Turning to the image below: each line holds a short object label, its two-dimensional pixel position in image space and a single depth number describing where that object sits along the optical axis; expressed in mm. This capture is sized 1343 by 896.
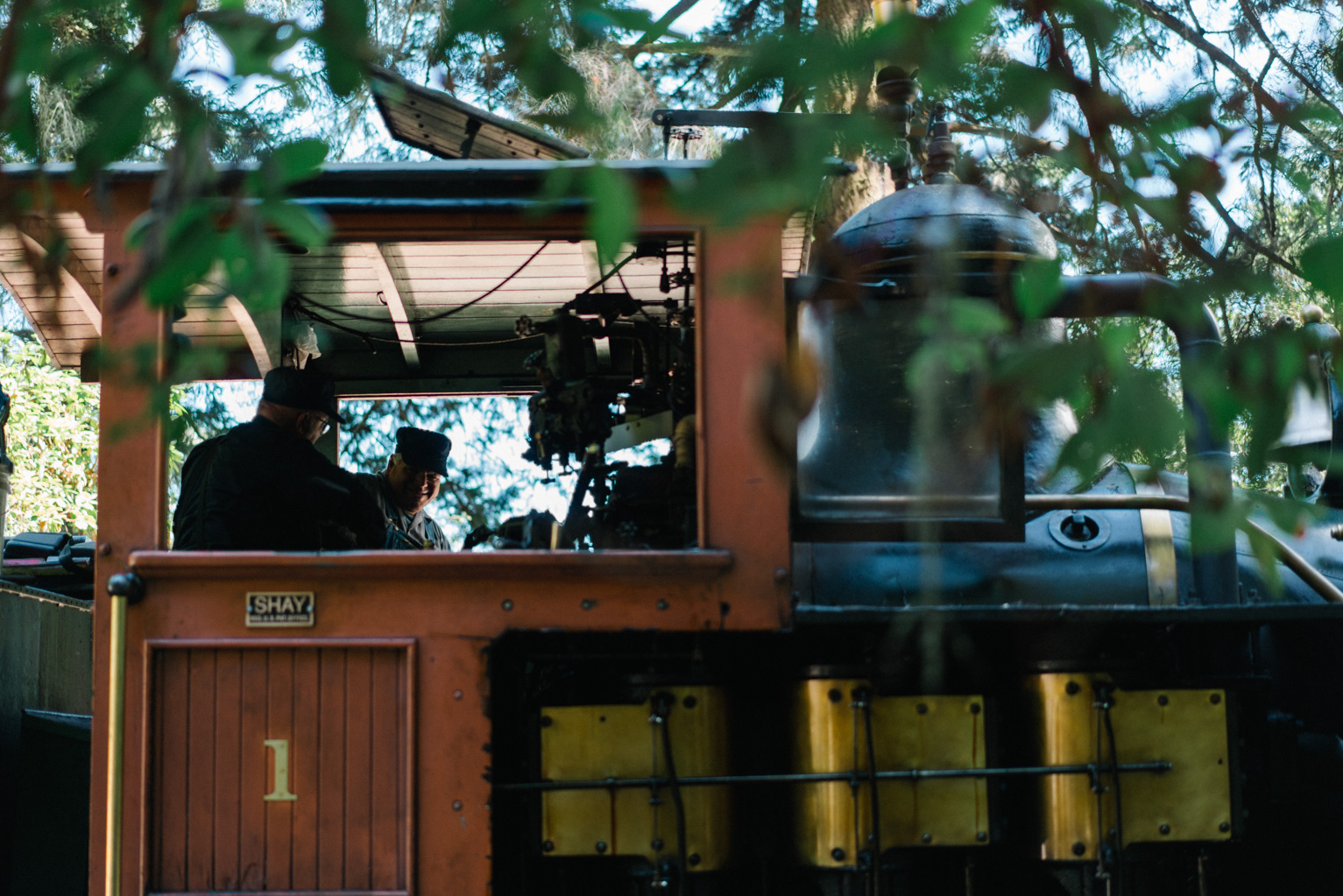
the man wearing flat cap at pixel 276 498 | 3547
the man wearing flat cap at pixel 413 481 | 5418
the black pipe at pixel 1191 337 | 3143
